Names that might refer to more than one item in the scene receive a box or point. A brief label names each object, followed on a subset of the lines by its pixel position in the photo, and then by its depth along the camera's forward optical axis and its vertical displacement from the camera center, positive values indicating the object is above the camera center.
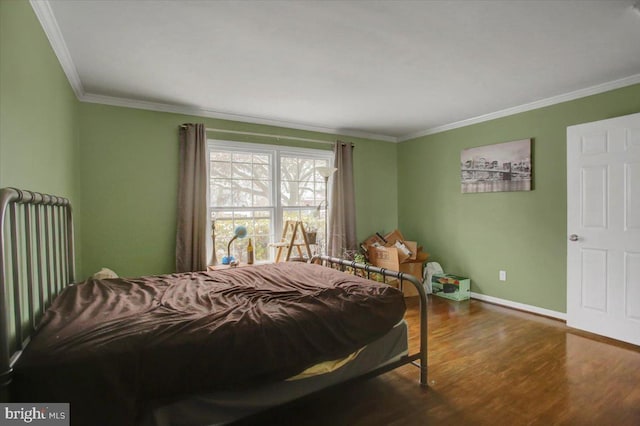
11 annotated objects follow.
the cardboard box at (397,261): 4.24 -0.71
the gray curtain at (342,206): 4.54 +0.06
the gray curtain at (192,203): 3.50 +0.08
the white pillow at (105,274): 2.87 -0.57
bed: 1.22 -0.58
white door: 2.81 -0.17
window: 3.88 +0.25
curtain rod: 3.79 +0.97
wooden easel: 3.89 -0.39
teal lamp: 3.66 -0.29
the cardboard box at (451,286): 4.21 -1.03
